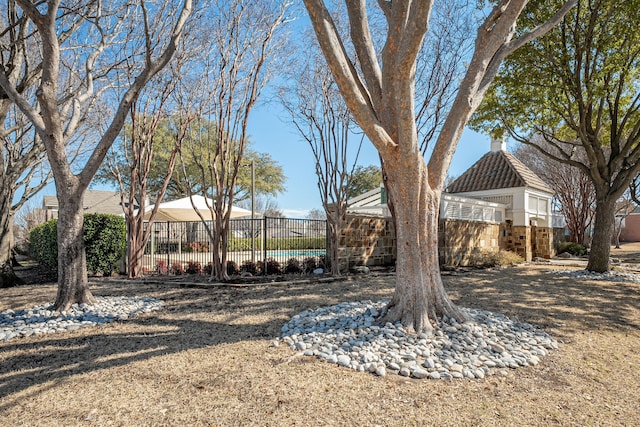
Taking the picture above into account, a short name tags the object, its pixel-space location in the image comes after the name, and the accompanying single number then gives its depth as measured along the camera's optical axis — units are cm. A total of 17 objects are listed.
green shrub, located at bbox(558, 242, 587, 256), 1605
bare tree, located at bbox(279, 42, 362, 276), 830
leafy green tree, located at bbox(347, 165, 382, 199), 3006
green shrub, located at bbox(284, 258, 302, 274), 895
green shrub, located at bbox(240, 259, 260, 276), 875
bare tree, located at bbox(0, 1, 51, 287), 678
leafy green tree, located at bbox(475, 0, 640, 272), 847
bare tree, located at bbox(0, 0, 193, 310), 470
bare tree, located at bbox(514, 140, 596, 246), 1850
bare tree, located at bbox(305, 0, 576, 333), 343
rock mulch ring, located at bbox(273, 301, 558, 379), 291
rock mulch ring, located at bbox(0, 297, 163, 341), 400
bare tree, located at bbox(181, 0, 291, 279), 722
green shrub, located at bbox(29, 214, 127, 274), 824
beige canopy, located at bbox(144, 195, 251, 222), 1114
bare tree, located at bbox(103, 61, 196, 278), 784
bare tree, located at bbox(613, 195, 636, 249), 2319
